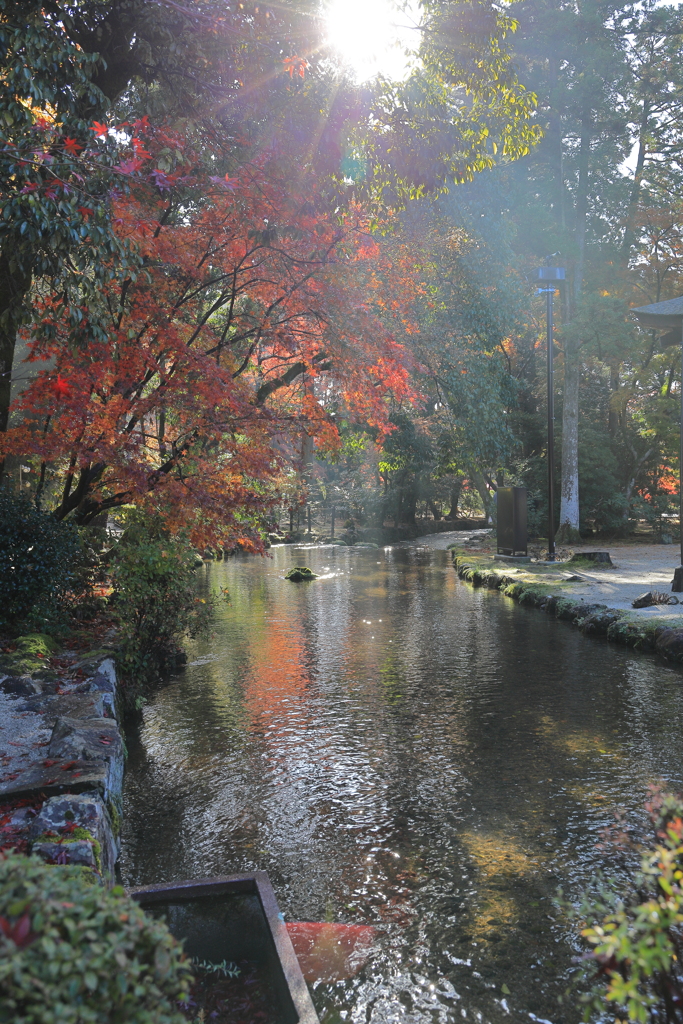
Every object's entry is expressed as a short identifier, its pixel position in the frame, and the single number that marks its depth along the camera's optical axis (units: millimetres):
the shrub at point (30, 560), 7996
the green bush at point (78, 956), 1499
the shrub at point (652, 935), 1842
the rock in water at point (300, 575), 20000
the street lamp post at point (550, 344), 18672
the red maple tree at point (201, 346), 7910
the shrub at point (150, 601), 8352
